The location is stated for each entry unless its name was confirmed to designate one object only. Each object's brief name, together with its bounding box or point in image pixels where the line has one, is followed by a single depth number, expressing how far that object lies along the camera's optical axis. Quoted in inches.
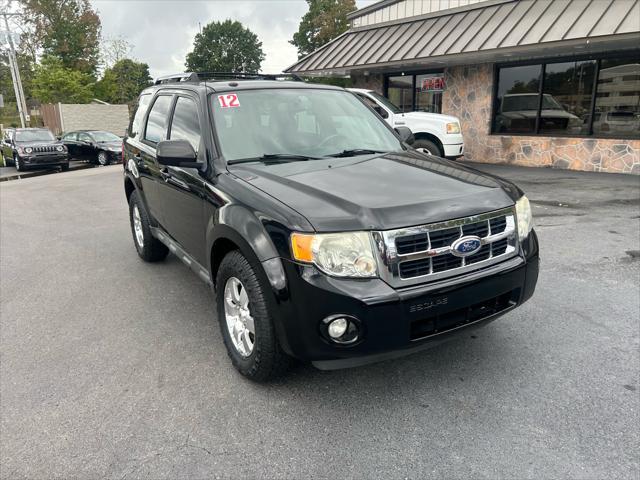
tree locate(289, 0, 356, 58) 1911.9
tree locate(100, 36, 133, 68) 1895.9
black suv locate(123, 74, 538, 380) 97.1
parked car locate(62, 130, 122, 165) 767.7
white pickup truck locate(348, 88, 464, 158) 430.0
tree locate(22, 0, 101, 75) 2064.5
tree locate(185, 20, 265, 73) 2856.8
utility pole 1130.2
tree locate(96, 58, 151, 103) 1601.9
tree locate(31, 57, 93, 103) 1366.9
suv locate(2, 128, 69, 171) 722.2
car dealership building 421.7
